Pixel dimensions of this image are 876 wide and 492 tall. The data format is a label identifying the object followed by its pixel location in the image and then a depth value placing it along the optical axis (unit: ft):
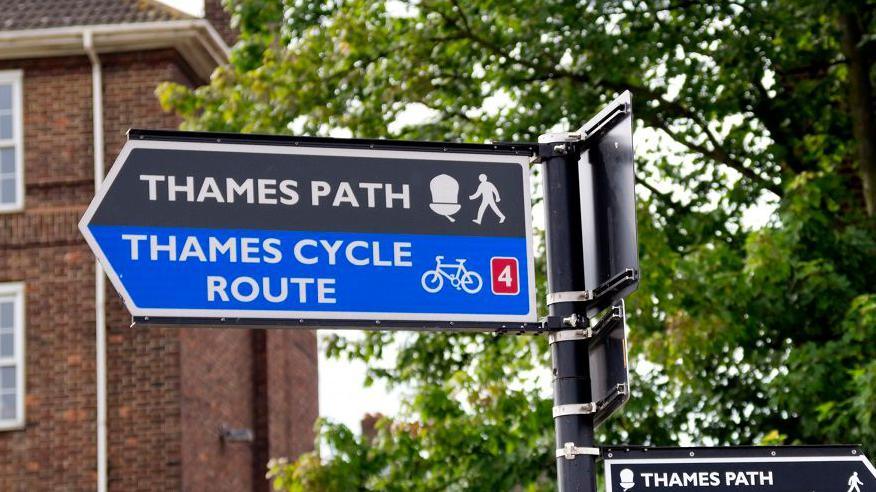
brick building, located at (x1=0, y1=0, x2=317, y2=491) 61.72
